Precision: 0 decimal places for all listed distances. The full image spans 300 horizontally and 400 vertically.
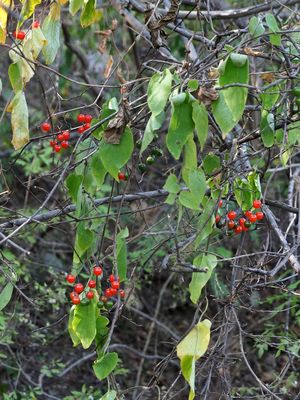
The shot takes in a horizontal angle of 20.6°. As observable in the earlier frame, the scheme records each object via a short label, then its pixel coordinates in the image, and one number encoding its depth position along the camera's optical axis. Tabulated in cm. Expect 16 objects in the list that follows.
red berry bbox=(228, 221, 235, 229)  279
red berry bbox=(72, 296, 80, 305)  236
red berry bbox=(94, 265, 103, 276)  242
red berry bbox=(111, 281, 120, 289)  245
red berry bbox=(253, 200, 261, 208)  261
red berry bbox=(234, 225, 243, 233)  277
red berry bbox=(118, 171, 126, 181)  276
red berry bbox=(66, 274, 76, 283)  257
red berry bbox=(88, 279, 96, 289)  237
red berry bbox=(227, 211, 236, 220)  272
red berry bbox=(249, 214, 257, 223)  264
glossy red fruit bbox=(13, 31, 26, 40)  269
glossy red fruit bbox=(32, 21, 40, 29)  249
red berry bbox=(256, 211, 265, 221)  266
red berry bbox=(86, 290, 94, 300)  236
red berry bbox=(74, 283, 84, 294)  244
